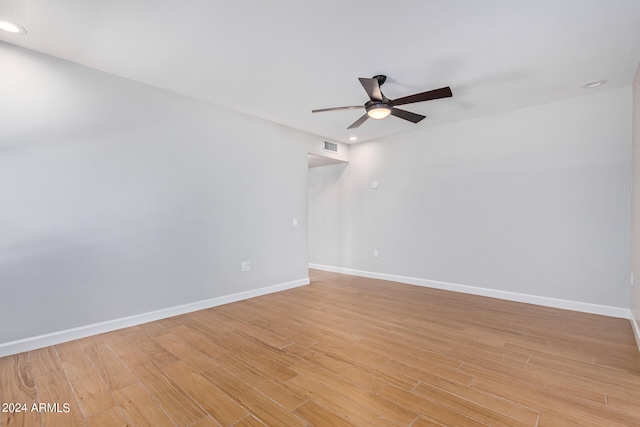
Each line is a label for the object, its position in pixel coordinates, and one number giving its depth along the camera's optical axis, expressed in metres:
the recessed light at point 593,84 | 2.99
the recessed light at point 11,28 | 2.10
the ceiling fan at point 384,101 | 2.58
